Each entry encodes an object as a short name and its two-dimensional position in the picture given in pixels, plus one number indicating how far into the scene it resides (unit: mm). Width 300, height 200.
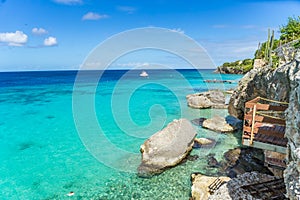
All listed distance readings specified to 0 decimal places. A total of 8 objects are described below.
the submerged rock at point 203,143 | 16938
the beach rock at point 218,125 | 20438
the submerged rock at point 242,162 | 12898
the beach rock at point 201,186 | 10081
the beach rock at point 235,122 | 20922
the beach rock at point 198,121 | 23844
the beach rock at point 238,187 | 9062
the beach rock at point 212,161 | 13933
